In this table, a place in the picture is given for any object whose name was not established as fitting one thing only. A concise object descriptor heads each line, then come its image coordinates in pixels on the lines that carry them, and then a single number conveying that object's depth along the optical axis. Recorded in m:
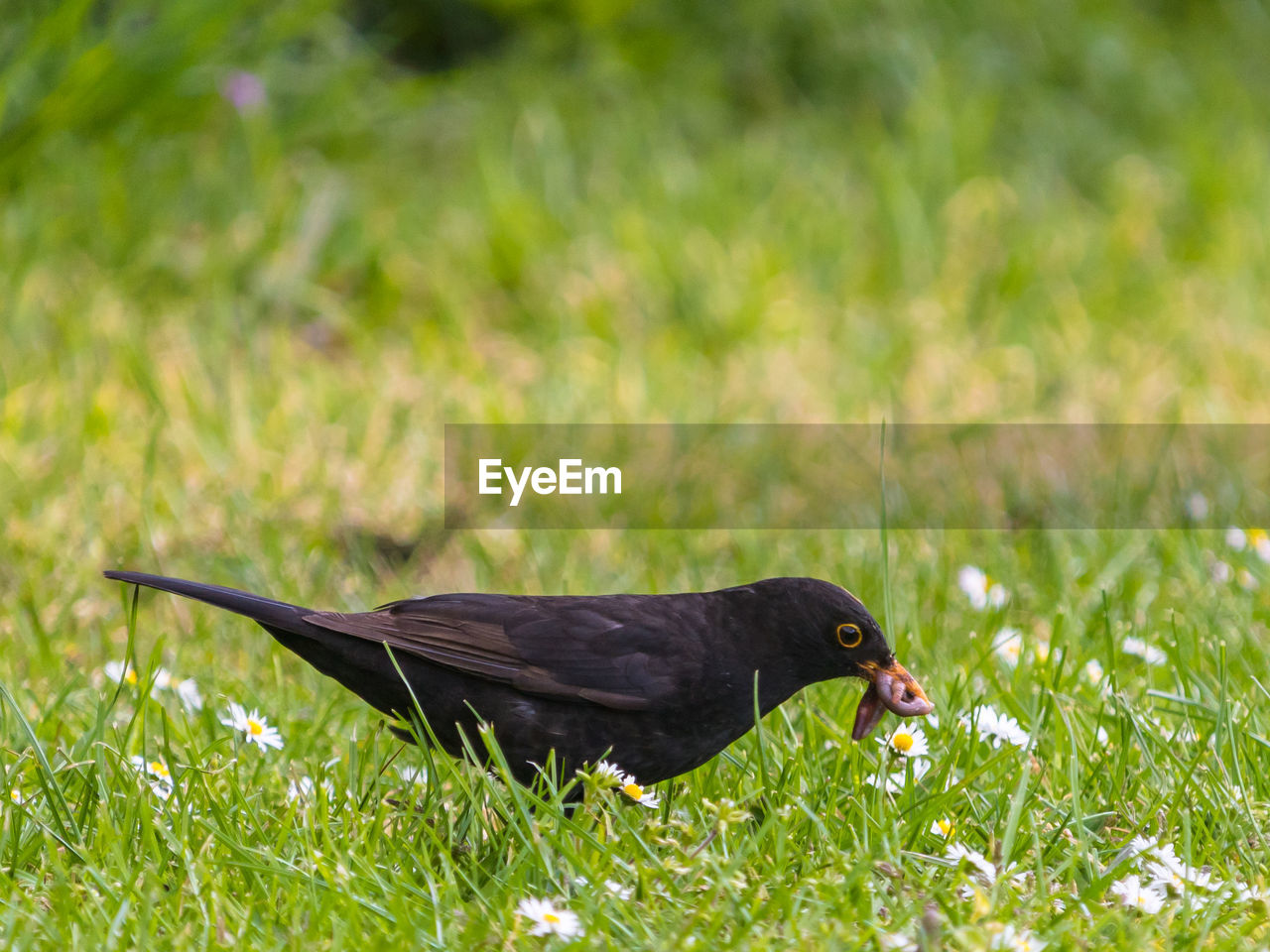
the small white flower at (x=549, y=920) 4.15
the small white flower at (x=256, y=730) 5.37
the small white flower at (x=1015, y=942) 4.07
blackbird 4.97
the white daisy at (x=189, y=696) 5.98
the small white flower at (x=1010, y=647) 6.35
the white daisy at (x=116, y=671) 6.12
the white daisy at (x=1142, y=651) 6.23
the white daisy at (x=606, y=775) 4.60
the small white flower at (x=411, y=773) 5.48
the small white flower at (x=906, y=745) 5.19
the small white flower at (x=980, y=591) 6.97
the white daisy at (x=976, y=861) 4.41
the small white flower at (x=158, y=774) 5.05
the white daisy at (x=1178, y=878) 4.48
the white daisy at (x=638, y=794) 4.85
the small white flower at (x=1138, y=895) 4.39
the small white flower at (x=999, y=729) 5.29
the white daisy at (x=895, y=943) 4.11
